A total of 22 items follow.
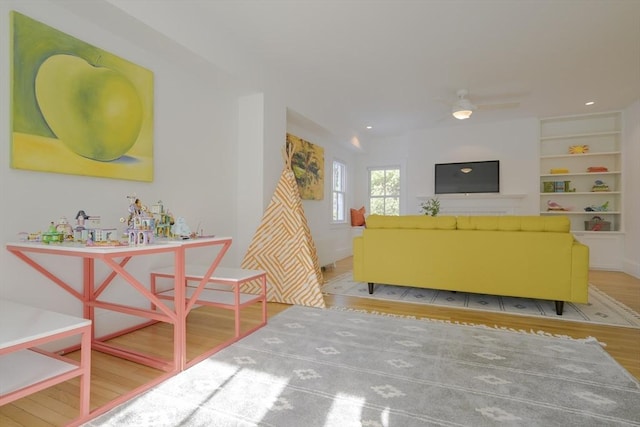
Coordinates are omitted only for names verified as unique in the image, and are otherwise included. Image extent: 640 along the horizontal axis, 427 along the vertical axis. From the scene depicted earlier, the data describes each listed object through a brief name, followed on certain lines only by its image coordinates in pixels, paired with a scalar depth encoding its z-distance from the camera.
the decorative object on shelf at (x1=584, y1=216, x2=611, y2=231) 5.29
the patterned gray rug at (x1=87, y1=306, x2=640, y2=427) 1.38
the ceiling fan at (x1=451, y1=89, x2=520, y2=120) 4.27
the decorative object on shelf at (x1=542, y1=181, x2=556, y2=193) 5.68
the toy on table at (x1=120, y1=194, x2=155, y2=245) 1.75
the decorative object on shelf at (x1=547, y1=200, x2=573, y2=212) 5.63
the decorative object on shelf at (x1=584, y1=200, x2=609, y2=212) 5.34
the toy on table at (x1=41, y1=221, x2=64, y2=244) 1.72
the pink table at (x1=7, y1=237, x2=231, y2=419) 1.51
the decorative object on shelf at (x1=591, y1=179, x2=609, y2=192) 5.30
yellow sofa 2.83
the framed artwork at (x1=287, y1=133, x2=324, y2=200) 4.68
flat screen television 5.98
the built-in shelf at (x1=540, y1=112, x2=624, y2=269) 5.21
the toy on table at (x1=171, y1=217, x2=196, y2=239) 2.13
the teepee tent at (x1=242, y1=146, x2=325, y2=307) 3.17
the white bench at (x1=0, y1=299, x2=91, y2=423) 1.16
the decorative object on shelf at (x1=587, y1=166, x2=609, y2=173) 5.32
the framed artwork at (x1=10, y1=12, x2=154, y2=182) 1.85
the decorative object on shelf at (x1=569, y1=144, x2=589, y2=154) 5.46
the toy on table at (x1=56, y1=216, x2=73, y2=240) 1.80
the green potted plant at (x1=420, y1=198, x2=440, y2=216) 5.92
